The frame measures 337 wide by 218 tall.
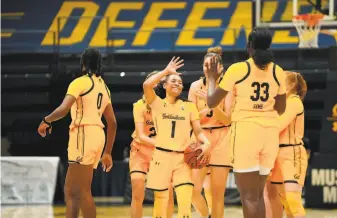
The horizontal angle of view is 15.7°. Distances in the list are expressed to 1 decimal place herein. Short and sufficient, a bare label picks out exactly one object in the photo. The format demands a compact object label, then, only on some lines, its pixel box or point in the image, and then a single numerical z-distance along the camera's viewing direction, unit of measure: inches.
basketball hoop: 978.7
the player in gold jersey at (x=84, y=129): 500.4
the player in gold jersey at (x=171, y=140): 483.2
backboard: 961.9
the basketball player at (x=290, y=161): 510.8
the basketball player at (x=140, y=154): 533.5
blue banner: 1123.1
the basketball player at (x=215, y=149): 526.1
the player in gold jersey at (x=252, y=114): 415.1
